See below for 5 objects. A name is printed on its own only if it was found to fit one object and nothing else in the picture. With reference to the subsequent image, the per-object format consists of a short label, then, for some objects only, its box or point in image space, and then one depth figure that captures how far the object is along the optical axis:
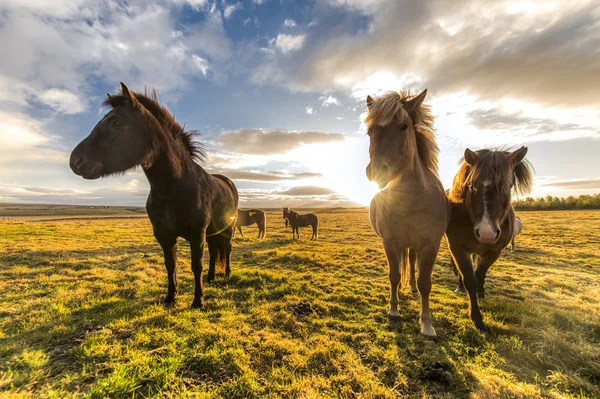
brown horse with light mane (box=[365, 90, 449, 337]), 3.15
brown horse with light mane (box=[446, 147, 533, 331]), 3.39
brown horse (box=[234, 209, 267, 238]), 18.00
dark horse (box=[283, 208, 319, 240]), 18.89
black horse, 3.39
